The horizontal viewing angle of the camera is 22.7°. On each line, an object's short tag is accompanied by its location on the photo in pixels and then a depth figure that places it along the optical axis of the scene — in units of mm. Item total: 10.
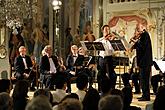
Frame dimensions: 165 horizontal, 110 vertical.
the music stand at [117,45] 8320
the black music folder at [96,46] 8625
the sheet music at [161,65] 8195
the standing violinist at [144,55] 7770
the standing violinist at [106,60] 8664
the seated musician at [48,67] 9531
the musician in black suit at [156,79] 9031
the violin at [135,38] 7855
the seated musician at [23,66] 9750
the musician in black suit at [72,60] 10328
